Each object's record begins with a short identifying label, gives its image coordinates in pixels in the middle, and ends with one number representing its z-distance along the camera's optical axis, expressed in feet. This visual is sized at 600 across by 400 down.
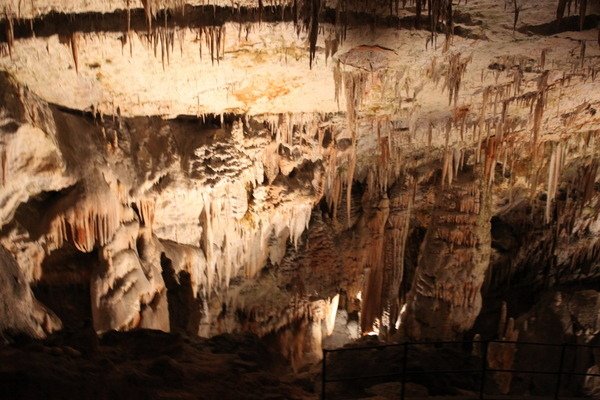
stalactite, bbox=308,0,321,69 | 12.88
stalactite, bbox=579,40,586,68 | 16.03
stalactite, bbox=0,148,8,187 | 16.83
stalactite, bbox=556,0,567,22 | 12.73
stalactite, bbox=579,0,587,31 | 12.81
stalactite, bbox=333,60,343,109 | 18.32
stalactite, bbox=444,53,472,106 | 17.56
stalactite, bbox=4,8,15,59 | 13.64
